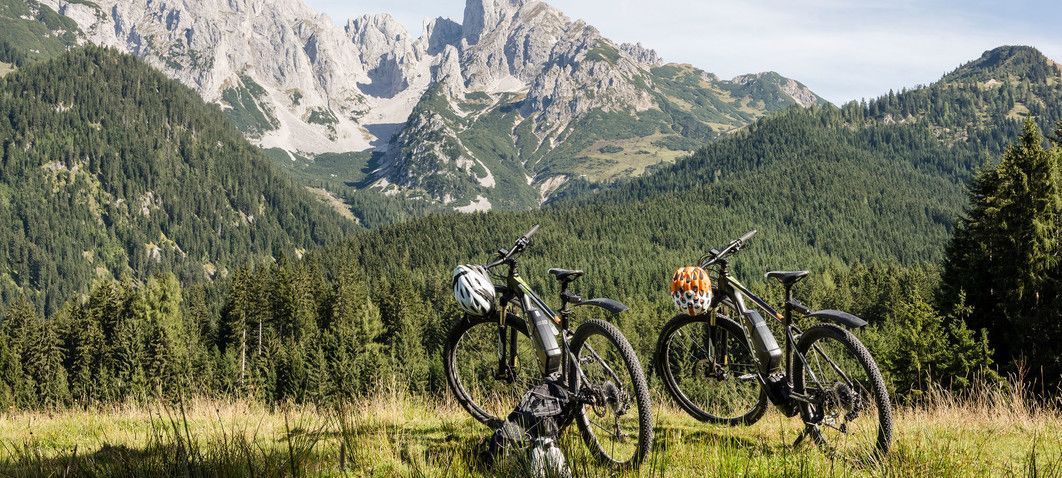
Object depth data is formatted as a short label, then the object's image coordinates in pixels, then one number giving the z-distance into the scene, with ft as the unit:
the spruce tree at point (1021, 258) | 98.63
